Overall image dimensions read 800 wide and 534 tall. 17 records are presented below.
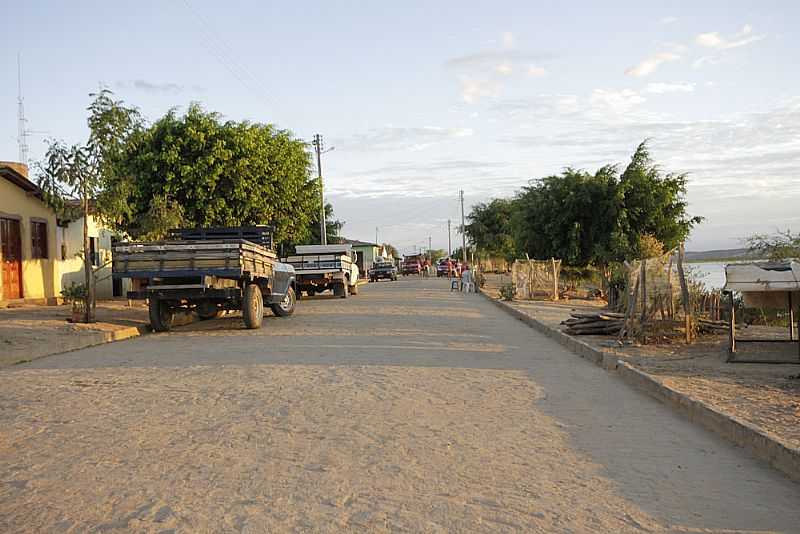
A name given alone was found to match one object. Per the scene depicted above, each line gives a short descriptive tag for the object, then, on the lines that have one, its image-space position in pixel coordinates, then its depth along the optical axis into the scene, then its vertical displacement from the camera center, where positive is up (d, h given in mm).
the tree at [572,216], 31141 +1910
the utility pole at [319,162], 46400 +7285
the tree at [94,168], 16438 +2488
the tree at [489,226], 81100 +4200
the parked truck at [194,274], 15188 +43
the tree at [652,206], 30734 +2136
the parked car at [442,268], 77025 -228
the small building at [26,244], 21250 +1154
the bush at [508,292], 29406 -1144
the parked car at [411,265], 85250 +196
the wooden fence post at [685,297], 12683 -691
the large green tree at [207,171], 23453 +3362
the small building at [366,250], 99125 +2498
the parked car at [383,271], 63375 -275
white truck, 28469 -11
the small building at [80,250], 24984 +940
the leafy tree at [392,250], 158938 +3906
